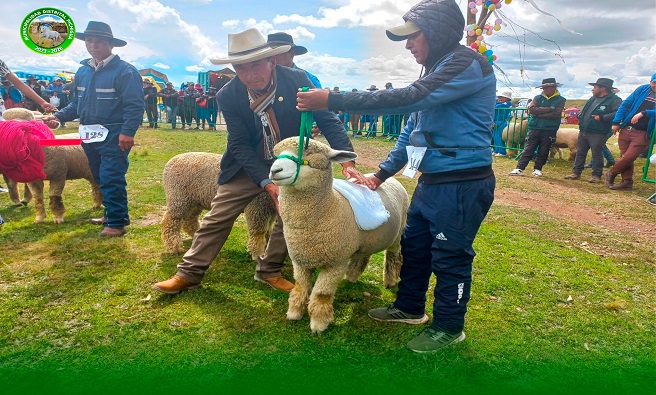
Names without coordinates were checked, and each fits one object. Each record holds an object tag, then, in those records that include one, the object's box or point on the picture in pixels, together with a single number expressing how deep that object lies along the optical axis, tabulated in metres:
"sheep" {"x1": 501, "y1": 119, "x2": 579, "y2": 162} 12.54
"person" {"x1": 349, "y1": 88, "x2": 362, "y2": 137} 19.90
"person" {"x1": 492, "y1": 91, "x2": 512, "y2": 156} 14.55
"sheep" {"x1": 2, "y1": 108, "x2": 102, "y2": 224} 5.88
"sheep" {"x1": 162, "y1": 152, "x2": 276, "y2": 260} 4.60
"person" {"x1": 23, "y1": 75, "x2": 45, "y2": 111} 15.80
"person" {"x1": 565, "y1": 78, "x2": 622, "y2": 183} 9.88
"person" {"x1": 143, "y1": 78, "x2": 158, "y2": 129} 20.02
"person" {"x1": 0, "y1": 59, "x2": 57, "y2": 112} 5.41
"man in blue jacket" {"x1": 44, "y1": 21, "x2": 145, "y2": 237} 5.13
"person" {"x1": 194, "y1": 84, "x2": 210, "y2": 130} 20.33
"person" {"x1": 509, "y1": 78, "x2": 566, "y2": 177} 10.43
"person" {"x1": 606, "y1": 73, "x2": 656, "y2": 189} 8.77
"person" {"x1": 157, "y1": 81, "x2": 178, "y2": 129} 20.25
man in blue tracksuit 2.60
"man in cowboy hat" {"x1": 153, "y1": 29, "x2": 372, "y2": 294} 3.41
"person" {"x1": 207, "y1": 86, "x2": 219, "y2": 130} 20.18
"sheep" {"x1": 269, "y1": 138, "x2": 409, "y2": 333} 2.98
